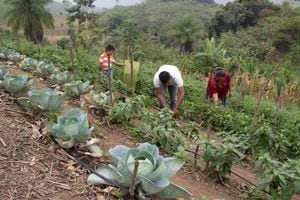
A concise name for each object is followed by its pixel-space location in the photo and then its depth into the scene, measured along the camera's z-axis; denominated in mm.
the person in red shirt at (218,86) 5355
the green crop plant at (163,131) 2869
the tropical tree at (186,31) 23780
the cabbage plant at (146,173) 1753
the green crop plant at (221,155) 2578
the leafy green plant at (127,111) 3247
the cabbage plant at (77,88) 3814
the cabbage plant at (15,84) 2810
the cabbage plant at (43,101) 2536
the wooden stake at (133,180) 1630
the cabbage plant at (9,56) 6329
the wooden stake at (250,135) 3114
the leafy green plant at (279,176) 2258
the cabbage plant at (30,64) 5440
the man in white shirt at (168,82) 4371
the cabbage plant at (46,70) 4978
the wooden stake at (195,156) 2835
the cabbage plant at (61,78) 4443
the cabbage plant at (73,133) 2156
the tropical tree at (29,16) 22639
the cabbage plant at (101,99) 3593
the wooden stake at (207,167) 2799
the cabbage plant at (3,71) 3211
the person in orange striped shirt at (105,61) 6008
